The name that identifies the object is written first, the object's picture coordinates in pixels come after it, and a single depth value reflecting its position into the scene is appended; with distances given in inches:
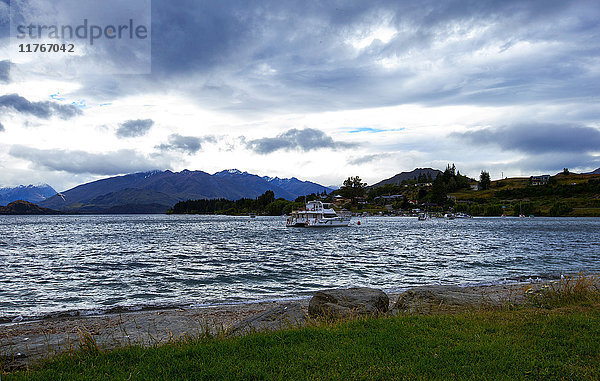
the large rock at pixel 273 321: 393.4
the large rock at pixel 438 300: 462.9
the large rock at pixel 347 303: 460.1
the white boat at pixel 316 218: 4443.9
